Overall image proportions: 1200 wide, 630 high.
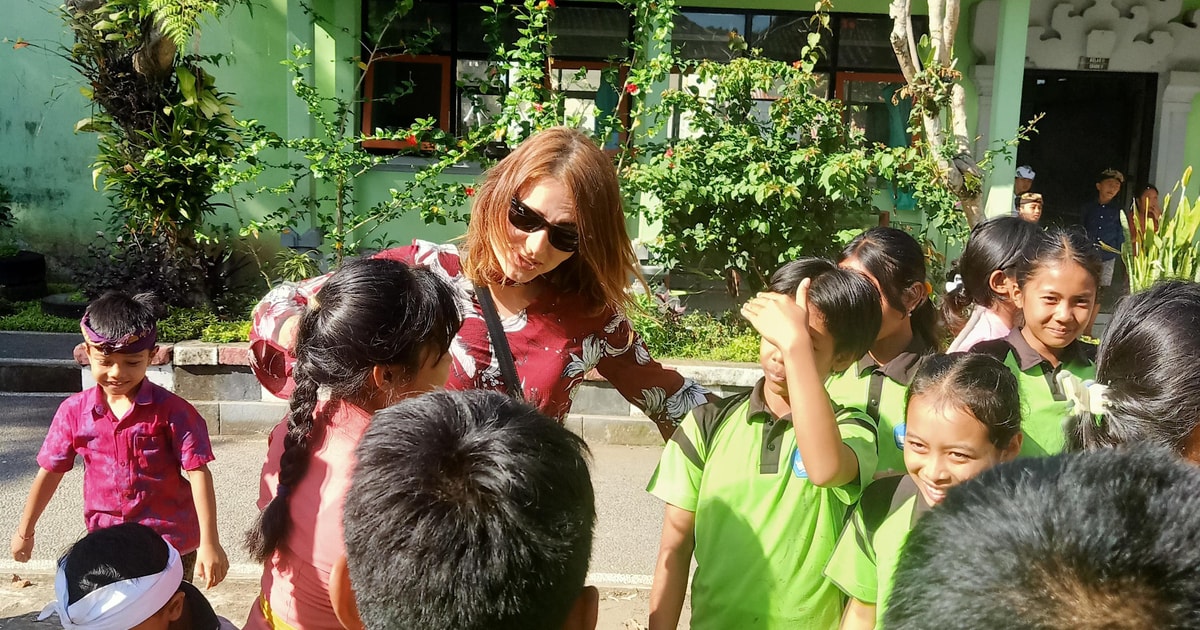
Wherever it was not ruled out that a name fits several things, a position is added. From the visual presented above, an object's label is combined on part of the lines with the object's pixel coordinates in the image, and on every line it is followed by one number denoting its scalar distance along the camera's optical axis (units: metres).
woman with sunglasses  1.92
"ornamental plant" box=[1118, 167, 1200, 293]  5.42
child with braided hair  1.45
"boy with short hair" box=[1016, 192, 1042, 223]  6.57
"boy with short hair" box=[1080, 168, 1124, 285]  8.09
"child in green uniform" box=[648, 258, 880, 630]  1.80
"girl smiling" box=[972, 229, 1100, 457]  2.20
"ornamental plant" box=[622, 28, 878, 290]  6.12
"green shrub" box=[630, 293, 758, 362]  5.98
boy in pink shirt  2.53
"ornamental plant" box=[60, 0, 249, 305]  6.12
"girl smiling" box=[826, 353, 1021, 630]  1.69
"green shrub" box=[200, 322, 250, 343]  5.82
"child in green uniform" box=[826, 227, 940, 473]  2.22
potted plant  8.11
